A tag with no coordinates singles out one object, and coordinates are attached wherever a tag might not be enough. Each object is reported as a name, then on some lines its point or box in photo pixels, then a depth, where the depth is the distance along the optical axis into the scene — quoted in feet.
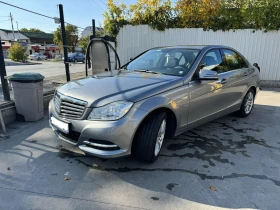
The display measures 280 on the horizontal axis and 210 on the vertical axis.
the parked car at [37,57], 112.27
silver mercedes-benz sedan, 8.10
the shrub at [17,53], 87.51
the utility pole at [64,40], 19.20
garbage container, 13.57
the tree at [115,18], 28.84
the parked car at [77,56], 92.44
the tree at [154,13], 28.24
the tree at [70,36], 131.79
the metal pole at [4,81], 13.80
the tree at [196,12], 27.81
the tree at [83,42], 116.99
